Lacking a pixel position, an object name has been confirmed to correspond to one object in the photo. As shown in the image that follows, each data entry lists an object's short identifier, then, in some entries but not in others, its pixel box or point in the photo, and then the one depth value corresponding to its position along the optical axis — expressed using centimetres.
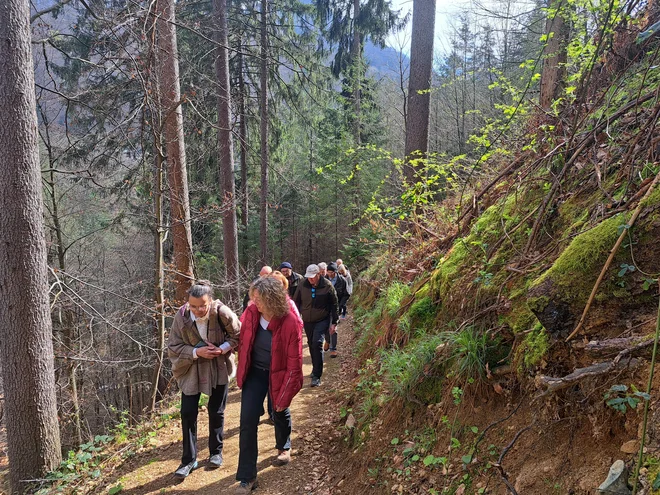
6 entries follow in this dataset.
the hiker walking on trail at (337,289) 839
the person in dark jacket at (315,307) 651
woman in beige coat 400
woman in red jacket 375
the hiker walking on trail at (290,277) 715
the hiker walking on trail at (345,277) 1038
